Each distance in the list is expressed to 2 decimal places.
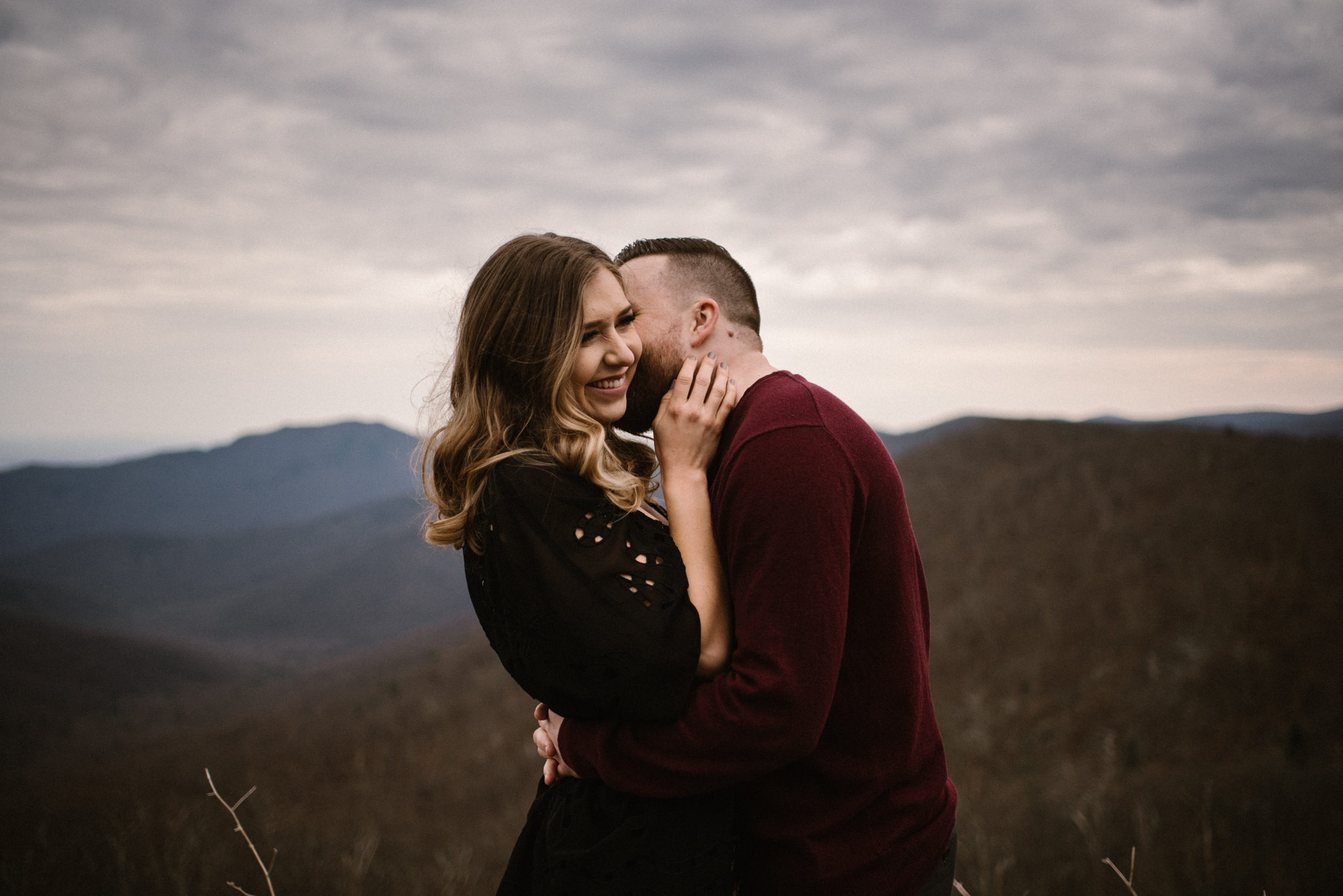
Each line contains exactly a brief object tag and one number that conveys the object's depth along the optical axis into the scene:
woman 1.71
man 1.61
